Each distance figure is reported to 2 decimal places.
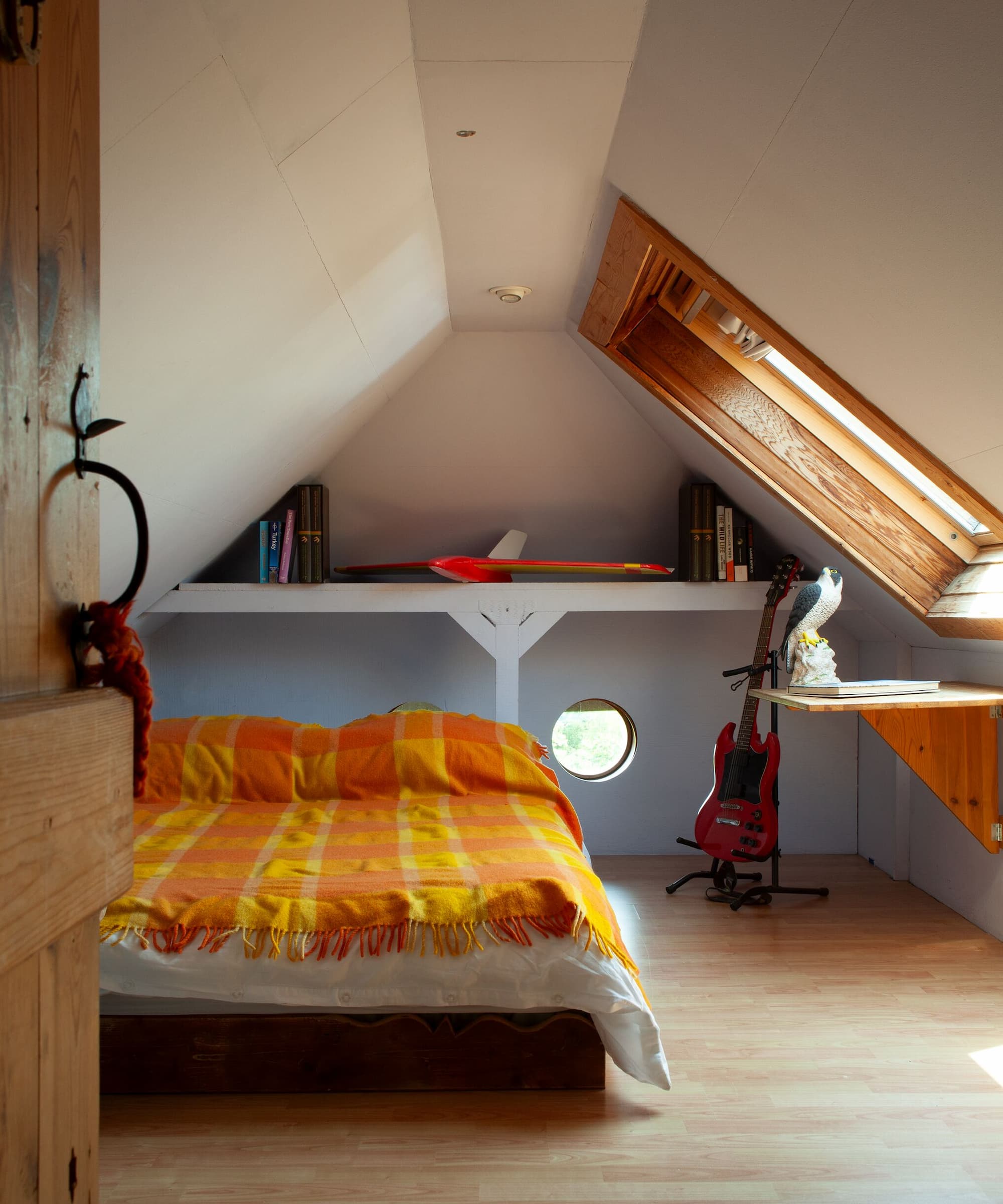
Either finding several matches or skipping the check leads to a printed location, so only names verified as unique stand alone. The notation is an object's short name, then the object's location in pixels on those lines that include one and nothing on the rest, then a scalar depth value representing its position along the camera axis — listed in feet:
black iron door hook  2.32
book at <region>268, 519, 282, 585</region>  13.47
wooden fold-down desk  9.93
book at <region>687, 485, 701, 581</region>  13.37
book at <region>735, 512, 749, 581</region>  13.65
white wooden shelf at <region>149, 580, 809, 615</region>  12.93
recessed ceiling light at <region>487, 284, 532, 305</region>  11.61
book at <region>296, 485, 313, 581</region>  13.32
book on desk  10.19
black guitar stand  12.15
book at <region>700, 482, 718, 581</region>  13.37
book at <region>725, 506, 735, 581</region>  13.37
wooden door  1.97
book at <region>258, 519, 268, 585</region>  13.46
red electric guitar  11.98
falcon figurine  10.94
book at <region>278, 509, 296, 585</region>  13.34
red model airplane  12.71
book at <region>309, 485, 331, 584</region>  13.35
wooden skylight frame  9.97
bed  7.15
